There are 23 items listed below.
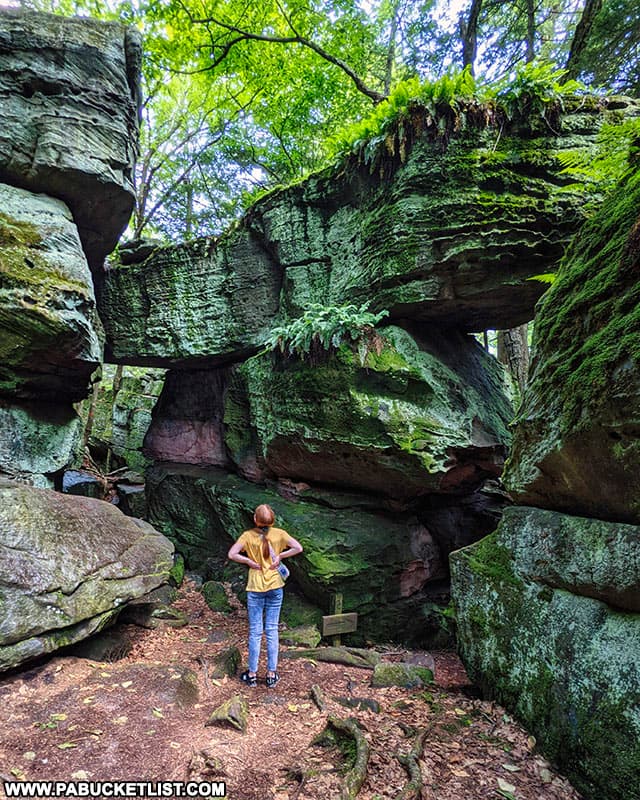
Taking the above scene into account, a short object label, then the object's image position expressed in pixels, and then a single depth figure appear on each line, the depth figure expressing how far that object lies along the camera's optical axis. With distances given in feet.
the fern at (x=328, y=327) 25.61
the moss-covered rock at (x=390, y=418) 25.11
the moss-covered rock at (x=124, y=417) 53.06
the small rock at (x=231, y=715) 13.37
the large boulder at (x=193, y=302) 34.81
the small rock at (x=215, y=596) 27.66
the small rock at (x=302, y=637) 22.71
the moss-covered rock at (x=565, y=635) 9.67
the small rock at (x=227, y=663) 17.58
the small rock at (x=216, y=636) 22.51
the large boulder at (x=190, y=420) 39.70
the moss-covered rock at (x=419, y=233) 23.62
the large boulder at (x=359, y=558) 25.67
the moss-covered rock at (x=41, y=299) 24.12
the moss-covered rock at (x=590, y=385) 10.03
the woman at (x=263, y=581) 16.43
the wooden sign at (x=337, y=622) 23.45
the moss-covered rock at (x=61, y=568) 14.80
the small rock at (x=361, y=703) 14.84
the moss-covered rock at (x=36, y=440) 28.09
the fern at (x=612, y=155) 12.76
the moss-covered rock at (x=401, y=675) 17.13
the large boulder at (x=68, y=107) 27.09
